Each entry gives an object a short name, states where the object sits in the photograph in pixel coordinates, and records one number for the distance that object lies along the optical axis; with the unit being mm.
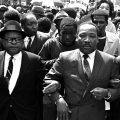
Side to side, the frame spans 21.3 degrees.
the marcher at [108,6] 5930
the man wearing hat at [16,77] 3596
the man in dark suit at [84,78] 3373
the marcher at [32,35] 4918
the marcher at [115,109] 3689
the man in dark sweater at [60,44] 4212
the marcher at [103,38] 4578
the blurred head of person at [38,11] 7473
